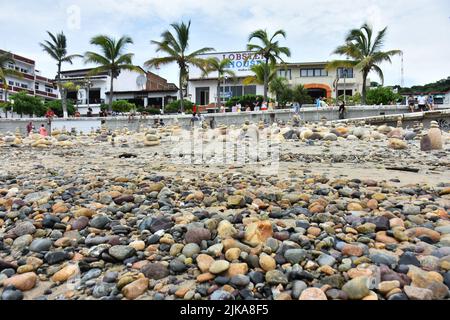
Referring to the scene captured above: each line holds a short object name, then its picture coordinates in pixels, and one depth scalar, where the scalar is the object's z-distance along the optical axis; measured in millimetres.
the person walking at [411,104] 22356
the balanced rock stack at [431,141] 10112
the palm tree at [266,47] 27875
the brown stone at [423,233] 3068
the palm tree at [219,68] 31866
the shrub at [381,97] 34688
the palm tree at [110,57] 31219
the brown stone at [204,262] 2635
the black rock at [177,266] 2674
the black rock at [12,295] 2419
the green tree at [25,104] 44334
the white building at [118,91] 49250
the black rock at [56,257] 2921
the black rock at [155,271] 2604
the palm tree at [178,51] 28797
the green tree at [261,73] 31953
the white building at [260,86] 42469
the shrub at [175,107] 39447
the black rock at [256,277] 2467
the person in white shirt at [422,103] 22000
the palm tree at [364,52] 26578
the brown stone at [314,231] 3188
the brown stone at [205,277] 2514
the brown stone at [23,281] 2557
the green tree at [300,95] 37688
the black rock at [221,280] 2465
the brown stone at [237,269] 2547
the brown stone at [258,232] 3033
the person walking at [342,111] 22125
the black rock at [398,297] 2188
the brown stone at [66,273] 2658
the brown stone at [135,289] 2381
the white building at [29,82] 56781
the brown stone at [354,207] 3951
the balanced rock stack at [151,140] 13023
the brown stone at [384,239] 3038
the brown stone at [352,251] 2779
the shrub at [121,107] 43250
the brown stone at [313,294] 2219
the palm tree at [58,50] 34875
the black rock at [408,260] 2598
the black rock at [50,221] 3647
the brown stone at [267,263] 2594
